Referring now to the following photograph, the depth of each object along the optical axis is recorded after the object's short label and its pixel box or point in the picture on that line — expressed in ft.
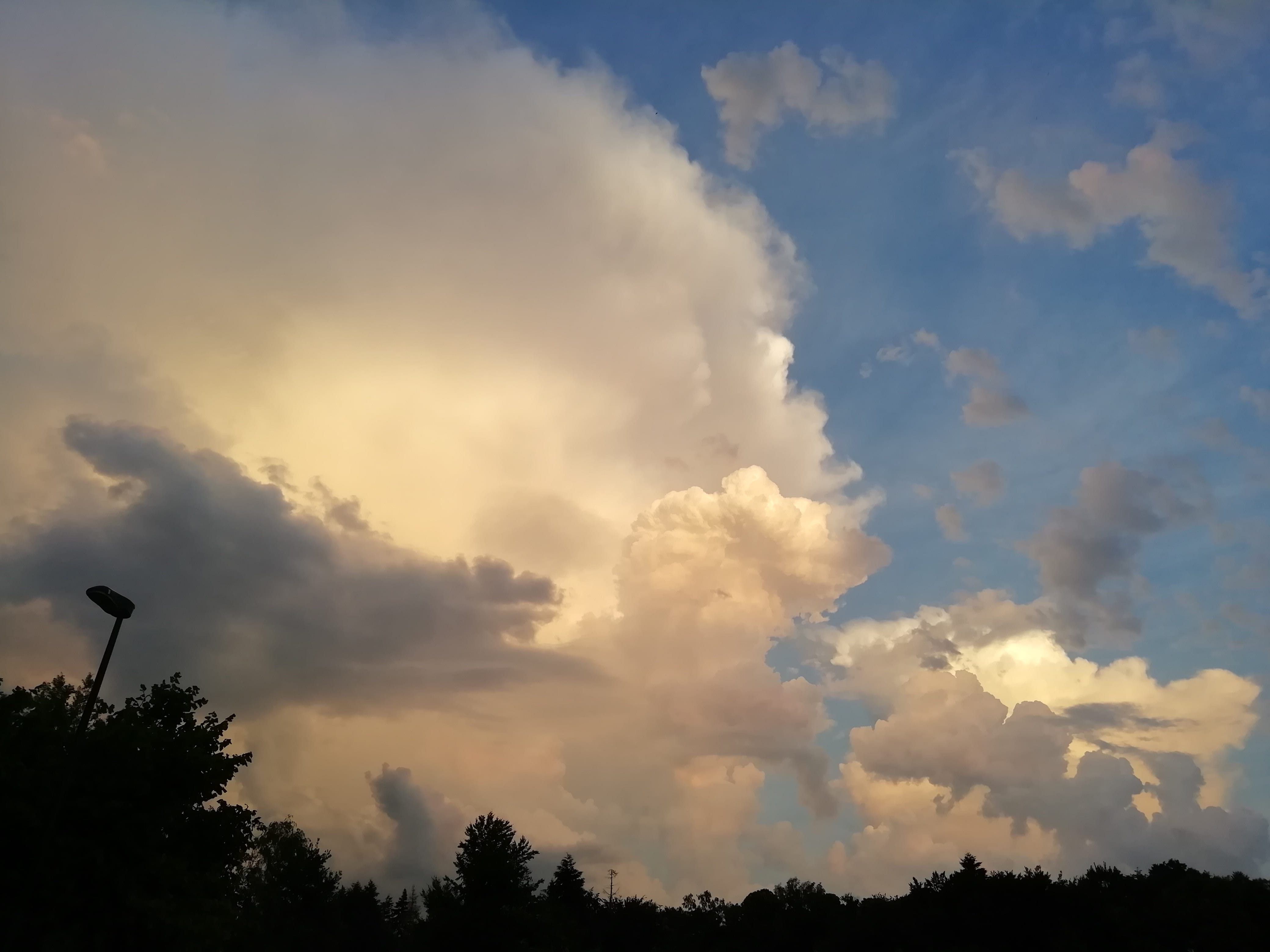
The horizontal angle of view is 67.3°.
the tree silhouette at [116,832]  107.45
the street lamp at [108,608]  78.74
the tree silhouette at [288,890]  278.87
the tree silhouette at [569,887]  364.99
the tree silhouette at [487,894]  197.88
